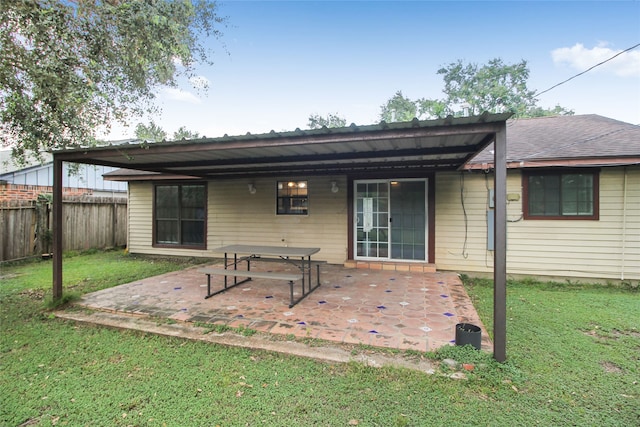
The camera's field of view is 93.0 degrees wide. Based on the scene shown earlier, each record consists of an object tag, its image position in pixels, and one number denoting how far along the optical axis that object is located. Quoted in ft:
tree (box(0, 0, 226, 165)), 12.16
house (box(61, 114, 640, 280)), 15.50
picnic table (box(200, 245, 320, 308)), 14.05
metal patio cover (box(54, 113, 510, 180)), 9.77
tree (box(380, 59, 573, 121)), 67.67
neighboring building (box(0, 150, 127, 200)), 32.17
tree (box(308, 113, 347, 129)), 71.97
